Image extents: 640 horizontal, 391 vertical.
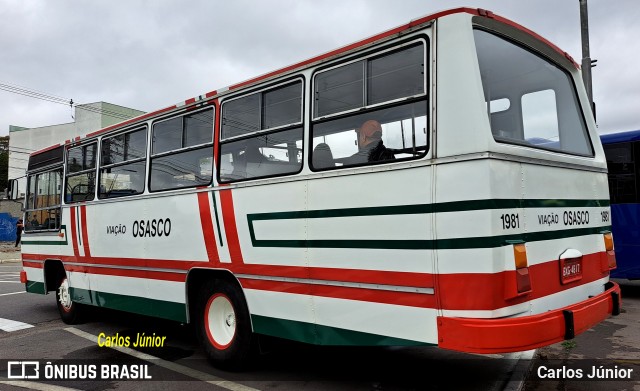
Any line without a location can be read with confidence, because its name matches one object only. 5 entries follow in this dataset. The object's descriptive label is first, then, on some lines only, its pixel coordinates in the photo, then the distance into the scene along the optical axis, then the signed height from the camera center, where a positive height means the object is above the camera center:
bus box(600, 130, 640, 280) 9.34 +0.69
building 41.31 +10.46
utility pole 10.65 +4.17
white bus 3.48 +0.31
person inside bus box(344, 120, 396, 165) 4.01 +0.75
